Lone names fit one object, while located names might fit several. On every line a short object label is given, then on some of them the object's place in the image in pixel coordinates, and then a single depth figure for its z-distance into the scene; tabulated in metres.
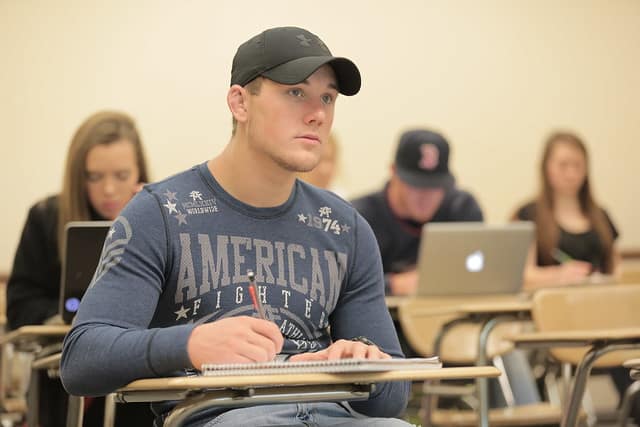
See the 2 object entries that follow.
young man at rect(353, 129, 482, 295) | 4.57
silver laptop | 3.83
